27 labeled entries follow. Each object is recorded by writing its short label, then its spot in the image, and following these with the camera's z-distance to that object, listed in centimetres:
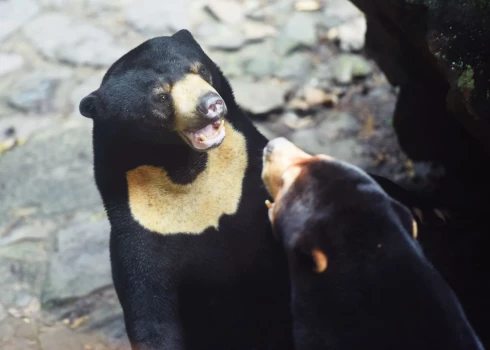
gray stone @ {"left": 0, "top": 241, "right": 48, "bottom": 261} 856
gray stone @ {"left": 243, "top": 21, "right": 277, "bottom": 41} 1259
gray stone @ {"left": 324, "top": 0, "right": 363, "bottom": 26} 1261
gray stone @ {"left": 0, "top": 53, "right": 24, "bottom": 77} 1220
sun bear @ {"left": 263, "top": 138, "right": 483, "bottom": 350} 444
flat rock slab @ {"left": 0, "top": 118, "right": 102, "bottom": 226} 943
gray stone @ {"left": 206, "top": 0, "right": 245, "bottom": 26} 1303
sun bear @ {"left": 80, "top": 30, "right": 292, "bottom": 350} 552
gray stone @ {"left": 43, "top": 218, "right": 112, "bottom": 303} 799
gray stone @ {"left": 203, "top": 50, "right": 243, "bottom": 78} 1177
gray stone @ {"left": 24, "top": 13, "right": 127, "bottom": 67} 1205
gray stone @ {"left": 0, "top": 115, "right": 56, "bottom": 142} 1077
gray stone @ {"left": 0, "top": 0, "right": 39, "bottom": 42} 1303
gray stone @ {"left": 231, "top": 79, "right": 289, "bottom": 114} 1078
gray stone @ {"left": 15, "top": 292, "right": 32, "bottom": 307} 793
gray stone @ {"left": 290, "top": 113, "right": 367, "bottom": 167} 965
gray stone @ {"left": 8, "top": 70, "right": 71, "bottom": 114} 1129
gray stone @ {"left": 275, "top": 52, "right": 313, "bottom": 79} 1163
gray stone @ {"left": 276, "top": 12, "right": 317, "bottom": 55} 1223
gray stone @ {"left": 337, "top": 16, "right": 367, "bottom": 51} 1176
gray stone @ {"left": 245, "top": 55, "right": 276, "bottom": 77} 1173
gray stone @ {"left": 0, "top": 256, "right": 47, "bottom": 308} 805
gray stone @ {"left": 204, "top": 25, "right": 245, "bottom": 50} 1232
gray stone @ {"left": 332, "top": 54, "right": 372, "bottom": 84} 1120
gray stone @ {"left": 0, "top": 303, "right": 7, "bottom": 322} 774
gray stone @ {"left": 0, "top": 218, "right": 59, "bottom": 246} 887
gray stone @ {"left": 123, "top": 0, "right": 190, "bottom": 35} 1262
